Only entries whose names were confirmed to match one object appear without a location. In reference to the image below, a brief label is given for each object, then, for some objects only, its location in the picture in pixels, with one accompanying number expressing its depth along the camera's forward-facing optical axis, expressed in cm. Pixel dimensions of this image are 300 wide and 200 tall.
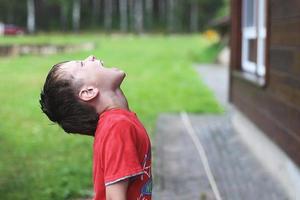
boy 205
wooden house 528
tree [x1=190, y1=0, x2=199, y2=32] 7019
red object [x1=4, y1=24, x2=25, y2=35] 5978
